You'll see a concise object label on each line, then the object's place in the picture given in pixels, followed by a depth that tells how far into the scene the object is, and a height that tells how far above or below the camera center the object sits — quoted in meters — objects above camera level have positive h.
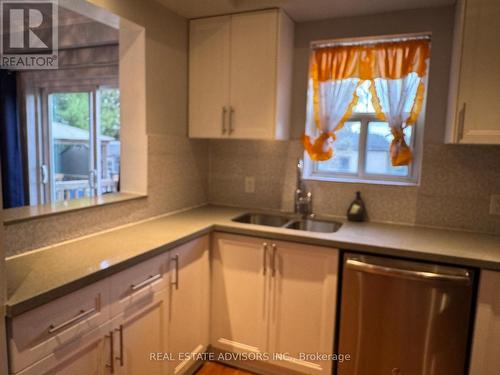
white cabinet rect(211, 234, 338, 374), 1.93 -0.87
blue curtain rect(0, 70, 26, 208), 3.46 -0.01
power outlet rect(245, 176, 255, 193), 2.71 -0.26
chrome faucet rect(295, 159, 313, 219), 2.51 -0.32
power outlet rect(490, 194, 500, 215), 2.09 -0.27
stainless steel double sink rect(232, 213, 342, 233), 2.36 -0.49
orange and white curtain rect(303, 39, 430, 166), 2.19 +0.45
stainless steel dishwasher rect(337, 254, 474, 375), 1.66 -0.79
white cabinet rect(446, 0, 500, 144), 1.76 +0.43
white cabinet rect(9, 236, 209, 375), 1.16 -0.72
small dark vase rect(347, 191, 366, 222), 2.33 -0.37
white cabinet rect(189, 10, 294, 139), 2.24 +0.50
